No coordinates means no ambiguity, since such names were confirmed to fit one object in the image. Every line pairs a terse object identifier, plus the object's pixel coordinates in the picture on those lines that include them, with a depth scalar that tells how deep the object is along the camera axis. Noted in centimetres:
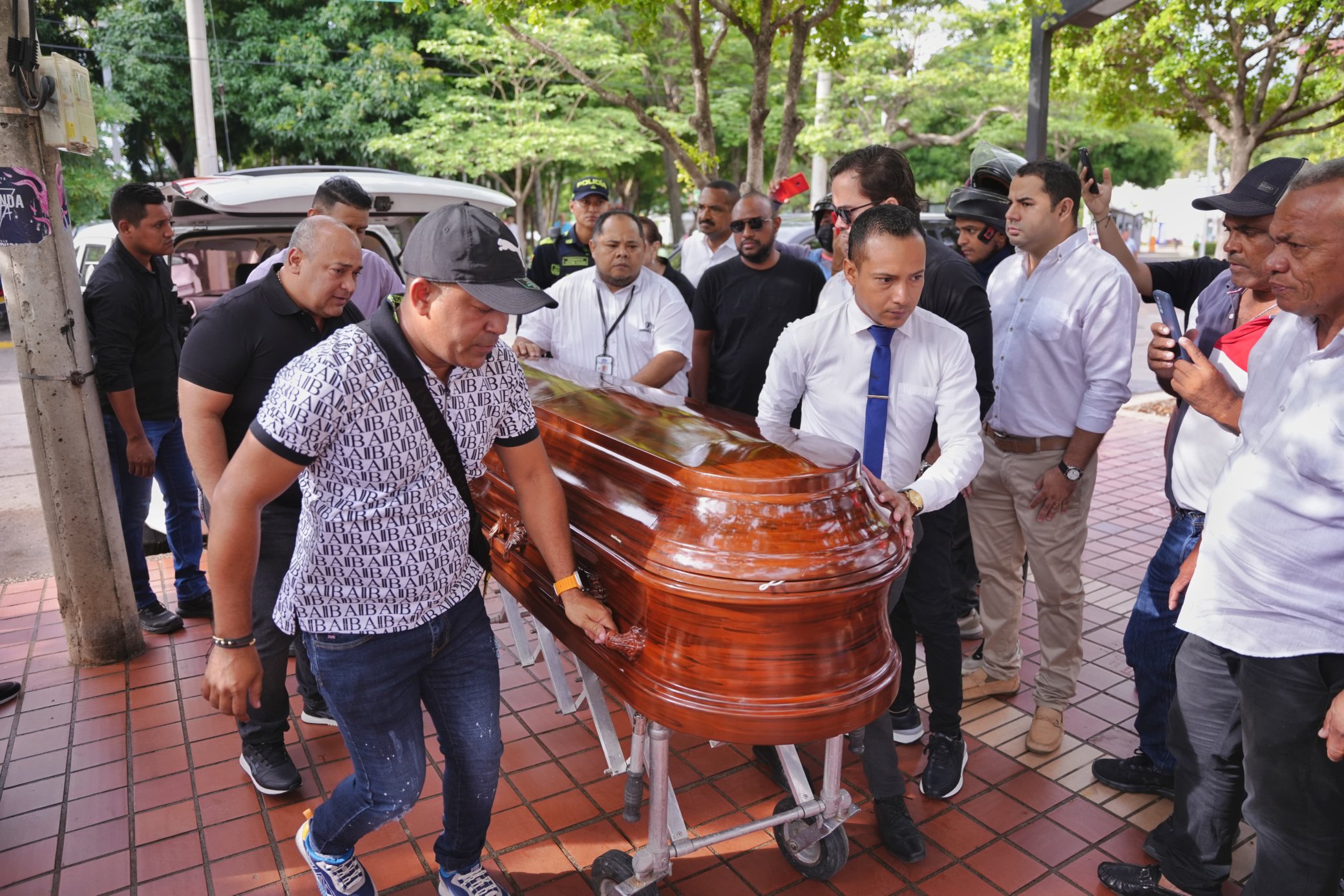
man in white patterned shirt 201
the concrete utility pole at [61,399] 373
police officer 590
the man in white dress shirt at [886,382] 269
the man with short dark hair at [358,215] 398
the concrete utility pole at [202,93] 1204
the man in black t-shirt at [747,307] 426
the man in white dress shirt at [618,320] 420
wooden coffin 211
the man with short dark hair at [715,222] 559
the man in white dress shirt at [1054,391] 332
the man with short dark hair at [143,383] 414
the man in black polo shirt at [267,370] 276
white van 530
